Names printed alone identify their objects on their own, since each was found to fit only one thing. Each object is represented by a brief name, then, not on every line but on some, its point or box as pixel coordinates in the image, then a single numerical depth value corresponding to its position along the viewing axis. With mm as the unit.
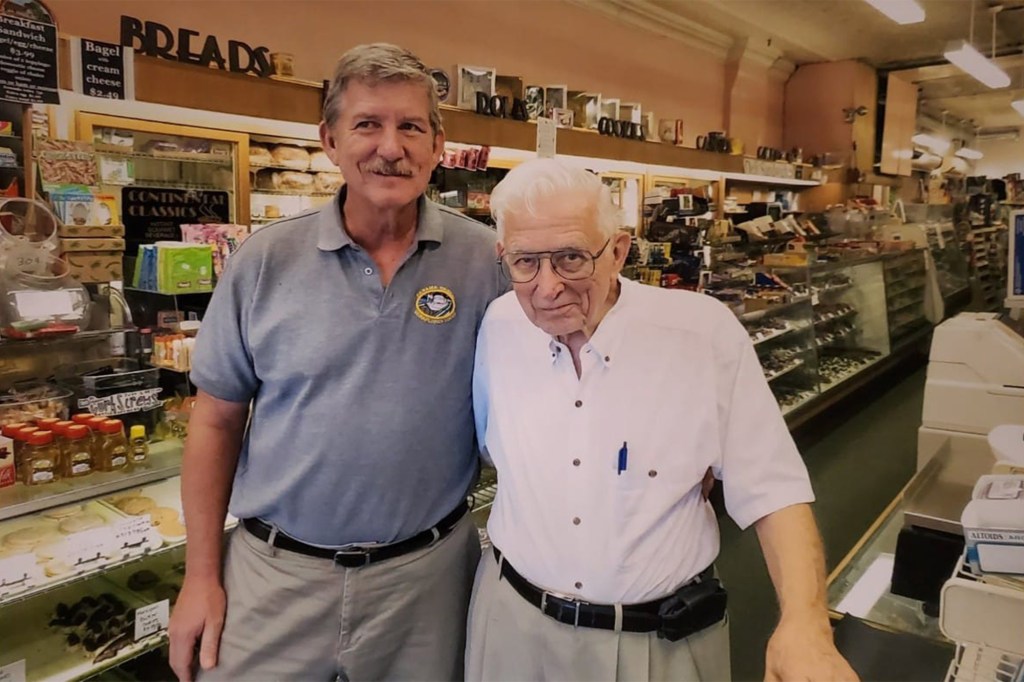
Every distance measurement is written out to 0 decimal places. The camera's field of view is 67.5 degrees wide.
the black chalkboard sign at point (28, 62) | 2588
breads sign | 3930
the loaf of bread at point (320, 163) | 5051
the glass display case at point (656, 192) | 5934
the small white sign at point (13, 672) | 2234
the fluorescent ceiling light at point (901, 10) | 7125
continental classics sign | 4281
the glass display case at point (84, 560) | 2184
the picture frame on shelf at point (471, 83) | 6107
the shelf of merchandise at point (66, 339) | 2357
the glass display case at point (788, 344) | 5938
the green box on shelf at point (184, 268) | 2861
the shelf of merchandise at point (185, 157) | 4098
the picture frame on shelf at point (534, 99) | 6375
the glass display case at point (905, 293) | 9039
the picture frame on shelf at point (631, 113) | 7539
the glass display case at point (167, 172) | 4055
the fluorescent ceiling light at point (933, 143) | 15328
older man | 1479
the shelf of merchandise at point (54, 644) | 2340
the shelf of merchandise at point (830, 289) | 7348
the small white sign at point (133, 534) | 2300
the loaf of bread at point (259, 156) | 4707
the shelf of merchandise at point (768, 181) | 9273
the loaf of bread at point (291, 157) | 4859
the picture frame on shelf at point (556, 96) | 6639
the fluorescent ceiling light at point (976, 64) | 8016
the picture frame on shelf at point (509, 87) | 6340
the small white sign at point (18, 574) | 2078
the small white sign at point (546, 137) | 3822
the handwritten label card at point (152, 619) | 2471
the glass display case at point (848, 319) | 7316
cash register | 3785
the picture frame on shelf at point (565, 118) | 6139
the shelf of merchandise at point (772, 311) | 5595
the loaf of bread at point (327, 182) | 5137
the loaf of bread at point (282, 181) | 4887
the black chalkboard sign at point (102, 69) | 3160
